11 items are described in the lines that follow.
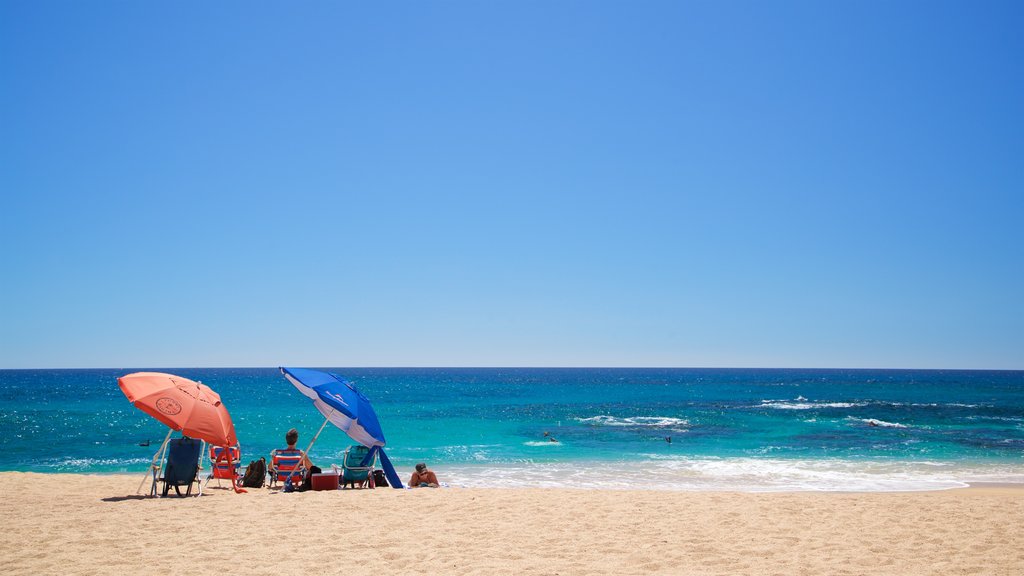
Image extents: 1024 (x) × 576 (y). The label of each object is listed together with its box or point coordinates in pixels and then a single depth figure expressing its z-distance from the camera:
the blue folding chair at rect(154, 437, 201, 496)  10.57
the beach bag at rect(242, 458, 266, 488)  12.12
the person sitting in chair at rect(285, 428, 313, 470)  12.17
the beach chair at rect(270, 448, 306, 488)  12.03
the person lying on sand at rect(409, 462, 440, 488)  13.08
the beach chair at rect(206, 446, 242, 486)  11.48
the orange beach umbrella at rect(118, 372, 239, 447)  9.96
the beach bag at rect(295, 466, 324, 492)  11.58
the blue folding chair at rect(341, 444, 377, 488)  12.09
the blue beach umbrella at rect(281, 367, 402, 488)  11.23
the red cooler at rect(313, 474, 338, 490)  11.62
